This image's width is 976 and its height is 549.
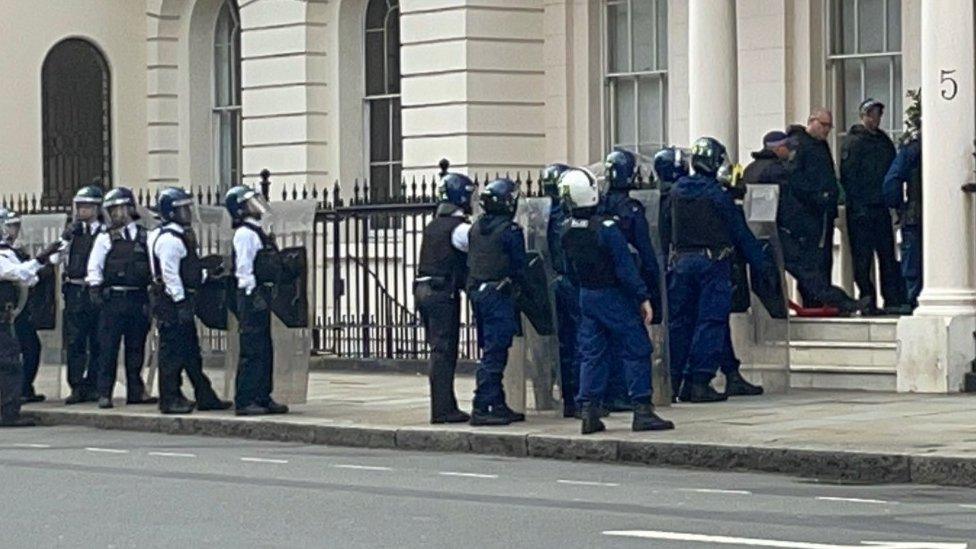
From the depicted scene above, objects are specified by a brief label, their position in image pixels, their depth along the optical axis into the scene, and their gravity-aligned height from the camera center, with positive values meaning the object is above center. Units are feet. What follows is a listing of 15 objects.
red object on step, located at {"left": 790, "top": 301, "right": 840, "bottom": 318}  71.67 -1.54
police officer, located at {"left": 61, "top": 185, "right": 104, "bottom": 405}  72.59 -1.11
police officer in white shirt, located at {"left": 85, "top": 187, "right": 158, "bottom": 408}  69.92 -0.56
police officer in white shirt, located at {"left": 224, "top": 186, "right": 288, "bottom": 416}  66.33 -0.87
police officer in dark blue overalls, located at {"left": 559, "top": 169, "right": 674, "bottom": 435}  58.08 -1.03
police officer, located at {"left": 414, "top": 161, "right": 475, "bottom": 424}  62.39 -0.54
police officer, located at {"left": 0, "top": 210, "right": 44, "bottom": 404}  74.08 -2.34
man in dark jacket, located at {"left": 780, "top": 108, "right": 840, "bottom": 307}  69.97 +1.79
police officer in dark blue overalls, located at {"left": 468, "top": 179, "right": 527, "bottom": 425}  60.90 -0.58
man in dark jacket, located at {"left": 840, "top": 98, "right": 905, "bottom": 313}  71.36 +1.63
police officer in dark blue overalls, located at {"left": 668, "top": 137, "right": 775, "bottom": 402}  64.49 +0.00
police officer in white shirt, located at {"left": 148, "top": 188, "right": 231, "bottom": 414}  67.72 -0.66
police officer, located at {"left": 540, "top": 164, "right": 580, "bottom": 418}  63.00 -1.16
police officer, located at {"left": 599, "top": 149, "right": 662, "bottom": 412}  60.39 +1.03
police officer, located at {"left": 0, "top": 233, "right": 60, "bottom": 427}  69.56 -1.58
